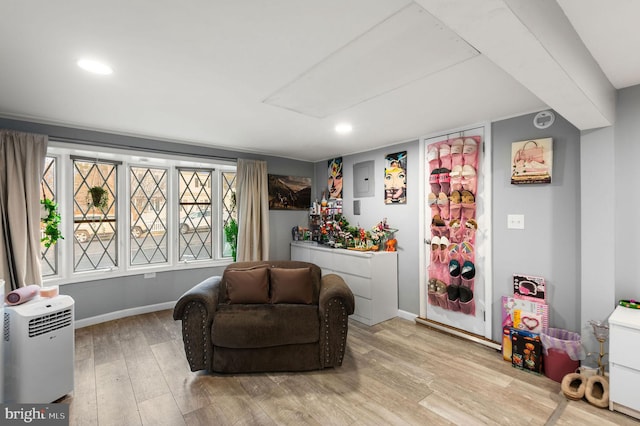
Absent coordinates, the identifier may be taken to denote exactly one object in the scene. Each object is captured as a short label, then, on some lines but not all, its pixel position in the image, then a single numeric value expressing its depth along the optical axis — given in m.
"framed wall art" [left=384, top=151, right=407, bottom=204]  3.75
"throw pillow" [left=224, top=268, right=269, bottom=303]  2.68
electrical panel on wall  4.18
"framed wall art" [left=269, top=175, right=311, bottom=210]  4.69
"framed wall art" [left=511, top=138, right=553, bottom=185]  2.56
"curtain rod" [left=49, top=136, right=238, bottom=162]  3.09
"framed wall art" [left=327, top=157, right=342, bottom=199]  4.66
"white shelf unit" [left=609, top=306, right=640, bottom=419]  1.84
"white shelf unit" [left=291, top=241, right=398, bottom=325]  3.54
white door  3.03
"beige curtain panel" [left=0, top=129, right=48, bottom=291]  2.72
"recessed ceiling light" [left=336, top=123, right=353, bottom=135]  3.08
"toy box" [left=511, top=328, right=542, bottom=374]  2.45
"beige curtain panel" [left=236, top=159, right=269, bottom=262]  4.25
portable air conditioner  1.89
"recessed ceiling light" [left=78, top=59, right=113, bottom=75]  1.80
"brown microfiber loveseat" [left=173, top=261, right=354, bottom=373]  2.36
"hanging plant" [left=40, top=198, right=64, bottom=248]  3.08
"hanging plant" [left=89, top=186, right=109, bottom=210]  3.54
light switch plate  2.76
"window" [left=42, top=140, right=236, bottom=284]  3.34
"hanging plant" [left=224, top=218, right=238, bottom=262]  4.40
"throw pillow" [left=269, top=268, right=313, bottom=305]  2.68
